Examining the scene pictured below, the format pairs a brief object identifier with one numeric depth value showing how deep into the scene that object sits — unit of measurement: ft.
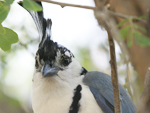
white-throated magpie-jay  21.60
